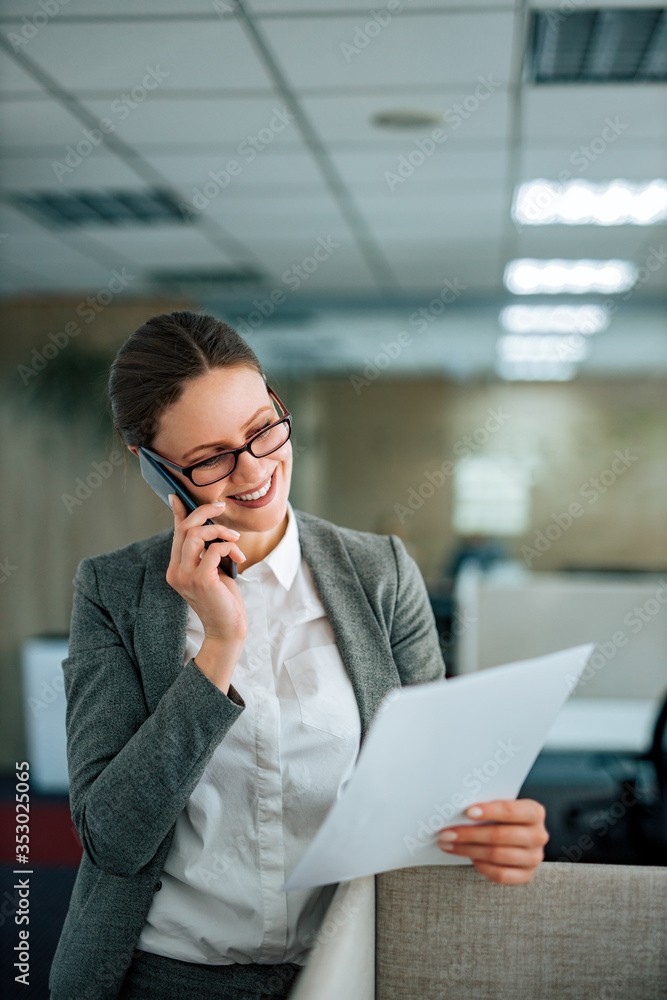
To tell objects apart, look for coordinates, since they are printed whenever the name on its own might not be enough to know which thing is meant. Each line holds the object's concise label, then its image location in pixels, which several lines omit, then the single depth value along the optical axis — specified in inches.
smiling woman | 41.5
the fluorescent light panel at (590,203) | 153.7
